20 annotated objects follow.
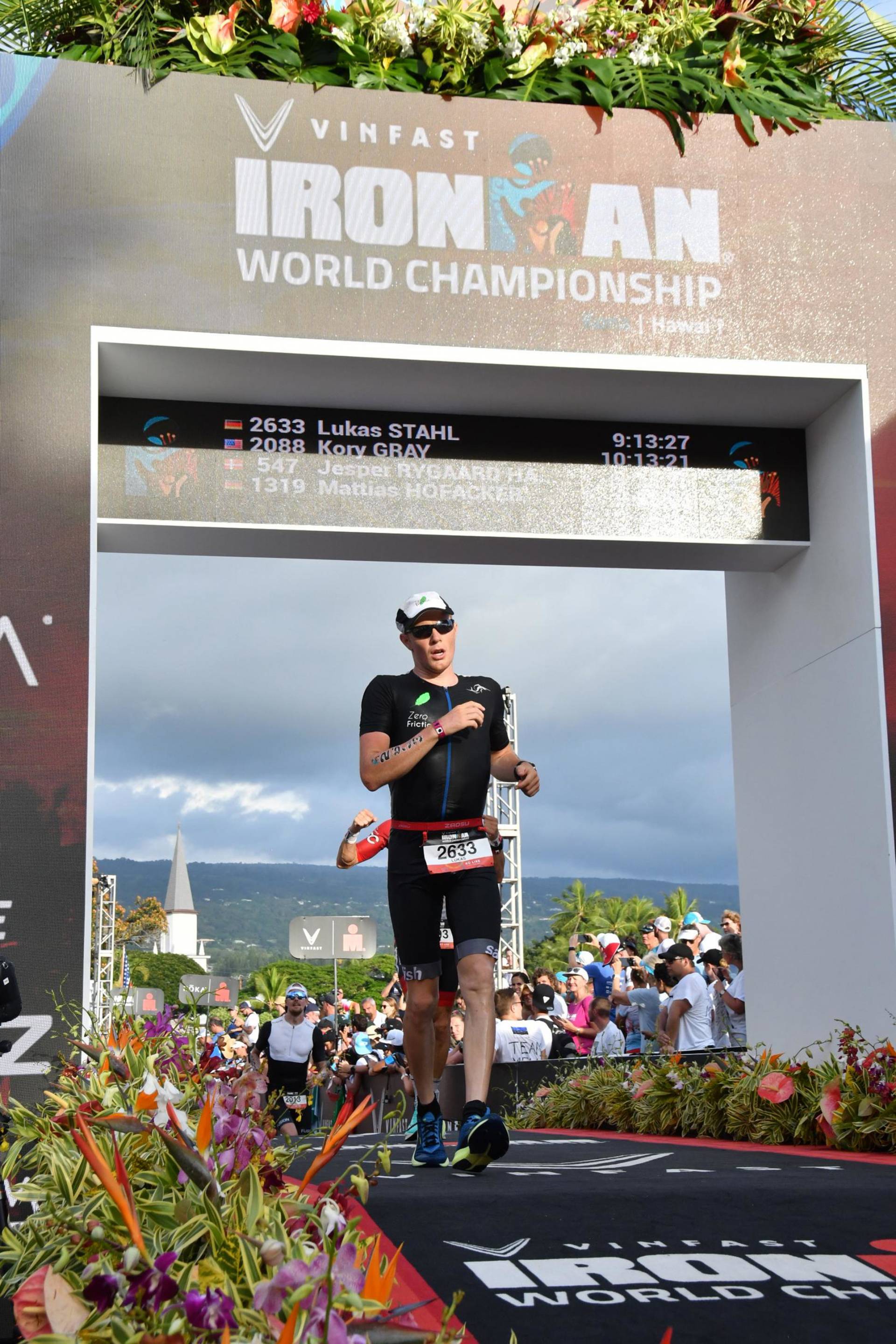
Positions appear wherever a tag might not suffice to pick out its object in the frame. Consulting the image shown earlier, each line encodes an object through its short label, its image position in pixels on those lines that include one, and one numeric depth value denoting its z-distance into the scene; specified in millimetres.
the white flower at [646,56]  6973
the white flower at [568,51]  6930
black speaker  3500
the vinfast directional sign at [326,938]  17703
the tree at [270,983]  87500
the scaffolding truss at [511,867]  26000
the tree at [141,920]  70875
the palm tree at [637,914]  76188
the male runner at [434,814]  4262
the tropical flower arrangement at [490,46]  6746
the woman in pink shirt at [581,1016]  11469
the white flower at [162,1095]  2230
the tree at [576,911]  73000
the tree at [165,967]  112500
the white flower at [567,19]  6891
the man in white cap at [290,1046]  11250
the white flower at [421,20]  6773
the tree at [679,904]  65188
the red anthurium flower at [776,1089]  5371
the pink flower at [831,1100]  4914
